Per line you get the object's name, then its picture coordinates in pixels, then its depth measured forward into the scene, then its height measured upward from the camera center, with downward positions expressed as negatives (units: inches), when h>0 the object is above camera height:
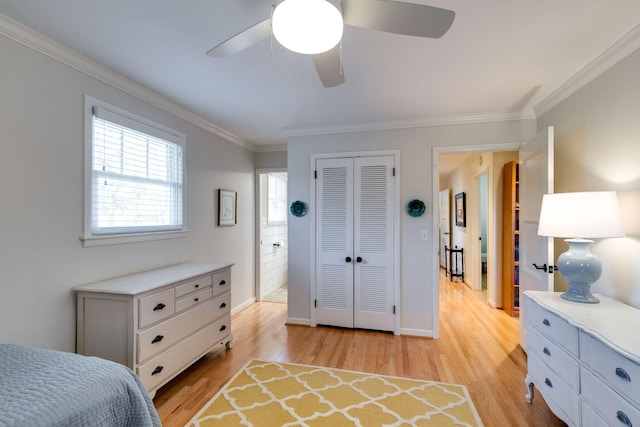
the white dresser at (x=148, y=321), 73.0 -29.7
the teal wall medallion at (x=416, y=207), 121.5 +3.9
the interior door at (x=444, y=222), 272.1 -5.7
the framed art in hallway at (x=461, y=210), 217.6 +5.1
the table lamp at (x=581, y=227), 66.4 -2.5
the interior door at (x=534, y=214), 86.0 +1.0
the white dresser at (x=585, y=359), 47.8 -28.7
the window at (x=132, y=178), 83.2 +12.4
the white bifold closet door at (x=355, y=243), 127.5 -12.4
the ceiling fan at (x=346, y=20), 40.0 +30.8
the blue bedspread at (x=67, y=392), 39.5 -26.9
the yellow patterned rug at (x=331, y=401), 72.2 -52.0
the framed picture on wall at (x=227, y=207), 138.4 +4.2
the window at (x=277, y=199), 195.0 +12.1
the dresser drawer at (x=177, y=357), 76.2 -42.8
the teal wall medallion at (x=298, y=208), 136.4 +3.7
